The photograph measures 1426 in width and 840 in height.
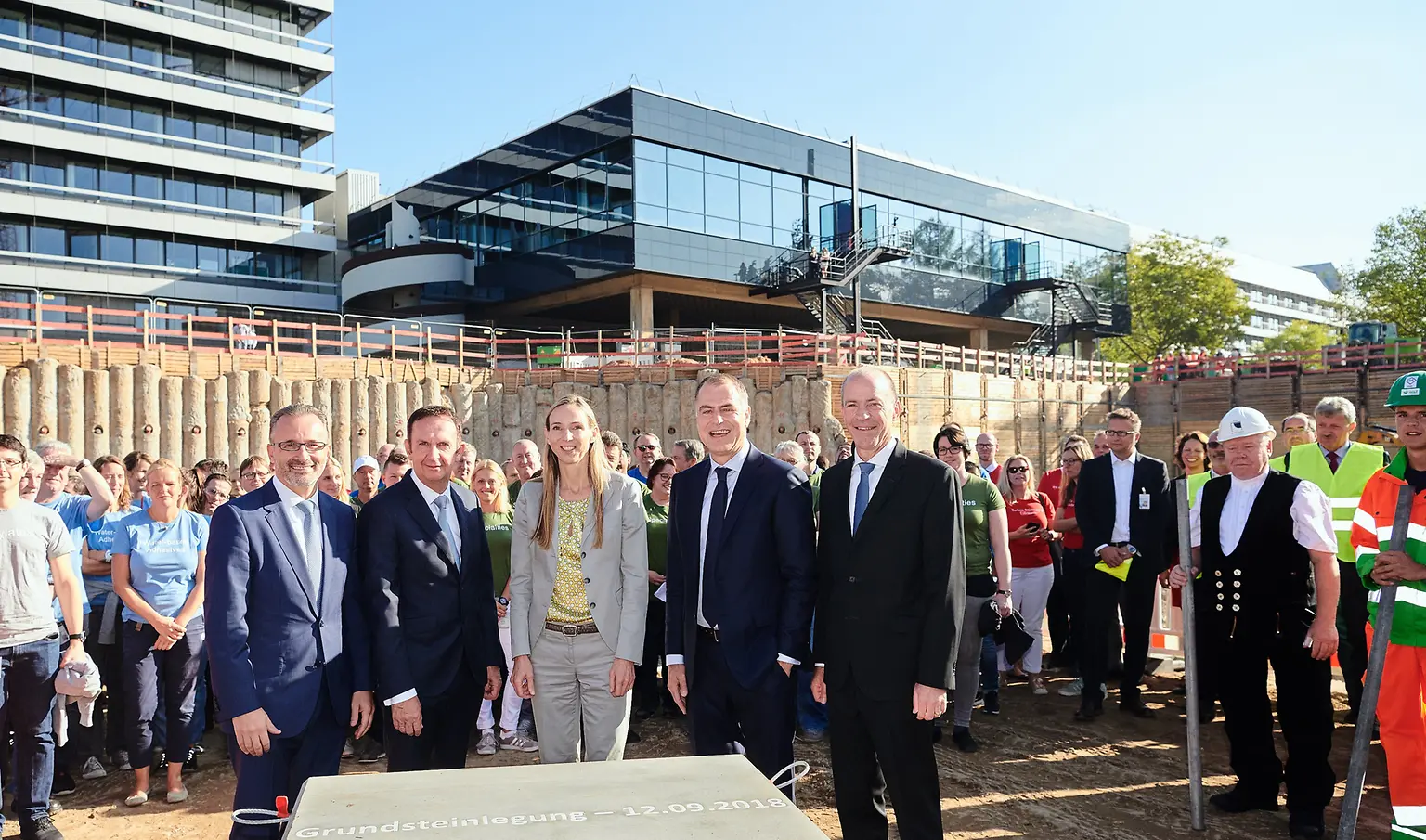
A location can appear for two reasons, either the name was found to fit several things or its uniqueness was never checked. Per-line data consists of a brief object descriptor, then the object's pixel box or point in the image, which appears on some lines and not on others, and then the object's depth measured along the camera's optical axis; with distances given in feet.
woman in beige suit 13.17
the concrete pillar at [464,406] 74.02
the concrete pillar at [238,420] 62.39
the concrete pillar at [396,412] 69.87
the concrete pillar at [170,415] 60.18
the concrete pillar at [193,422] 60.90
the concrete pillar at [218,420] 61.98
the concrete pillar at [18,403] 54.80
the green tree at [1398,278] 127.85
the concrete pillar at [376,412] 69.15
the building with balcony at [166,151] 113.39
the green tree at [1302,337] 214.07
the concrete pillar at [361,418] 68.33
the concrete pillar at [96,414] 57.32
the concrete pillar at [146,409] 59.11
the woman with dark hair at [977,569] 20.31
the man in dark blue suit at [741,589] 12.91
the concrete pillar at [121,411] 57.98
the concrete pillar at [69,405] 56.49
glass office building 94.84
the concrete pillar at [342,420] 66.90
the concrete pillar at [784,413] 70.49
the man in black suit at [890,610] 12.37
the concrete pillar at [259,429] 62.80
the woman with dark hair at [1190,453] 25.57
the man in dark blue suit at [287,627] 11.25
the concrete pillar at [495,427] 75.72
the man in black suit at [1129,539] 22.77
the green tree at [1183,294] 145.07
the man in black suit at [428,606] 12.36
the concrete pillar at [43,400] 55.62
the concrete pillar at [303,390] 65.21
